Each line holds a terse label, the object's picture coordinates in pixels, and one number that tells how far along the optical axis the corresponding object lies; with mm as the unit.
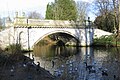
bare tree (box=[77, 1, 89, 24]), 26958
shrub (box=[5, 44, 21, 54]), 8641
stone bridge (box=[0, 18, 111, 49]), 15484
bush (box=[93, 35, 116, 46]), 18364
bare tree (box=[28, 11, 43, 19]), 32807
